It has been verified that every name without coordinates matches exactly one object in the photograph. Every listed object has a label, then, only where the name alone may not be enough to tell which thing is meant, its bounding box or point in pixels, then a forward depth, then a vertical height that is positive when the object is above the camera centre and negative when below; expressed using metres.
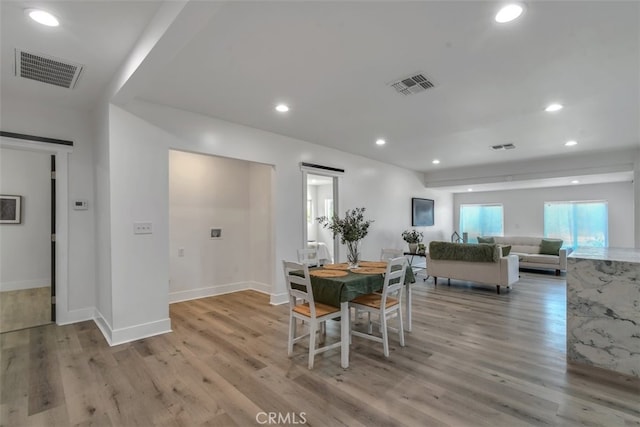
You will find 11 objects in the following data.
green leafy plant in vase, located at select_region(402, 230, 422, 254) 7.47 -0.64
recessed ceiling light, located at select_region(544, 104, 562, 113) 3.63 +1.26
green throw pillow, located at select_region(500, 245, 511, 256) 5.64 -0.70
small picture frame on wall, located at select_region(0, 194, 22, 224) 5.77 +0.17
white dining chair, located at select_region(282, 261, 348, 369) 2.66 -0.87
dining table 2.67 -0.66
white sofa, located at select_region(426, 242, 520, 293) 5.25 -1.05
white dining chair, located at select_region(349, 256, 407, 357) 2.85 -0.88
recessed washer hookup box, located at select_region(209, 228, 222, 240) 5.19 -0.30
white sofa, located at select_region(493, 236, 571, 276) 7.09 -1.06
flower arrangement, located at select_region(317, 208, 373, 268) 3.29 -0.20
